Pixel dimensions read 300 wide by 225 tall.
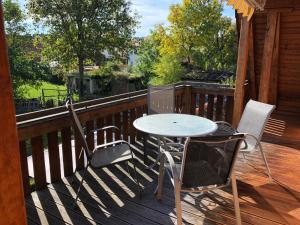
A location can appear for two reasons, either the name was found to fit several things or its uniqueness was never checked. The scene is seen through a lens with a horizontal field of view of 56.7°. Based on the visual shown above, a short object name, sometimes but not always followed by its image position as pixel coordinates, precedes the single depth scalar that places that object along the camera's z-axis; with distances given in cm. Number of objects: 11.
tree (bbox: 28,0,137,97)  1677
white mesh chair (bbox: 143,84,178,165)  388
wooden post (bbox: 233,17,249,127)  457
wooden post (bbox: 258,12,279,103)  491
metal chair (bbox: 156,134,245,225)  203
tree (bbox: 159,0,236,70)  2059
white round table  277
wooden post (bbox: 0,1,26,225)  76
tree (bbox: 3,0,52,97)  1564
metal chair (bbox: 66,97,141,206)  263
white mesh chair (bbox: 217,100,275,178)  307
